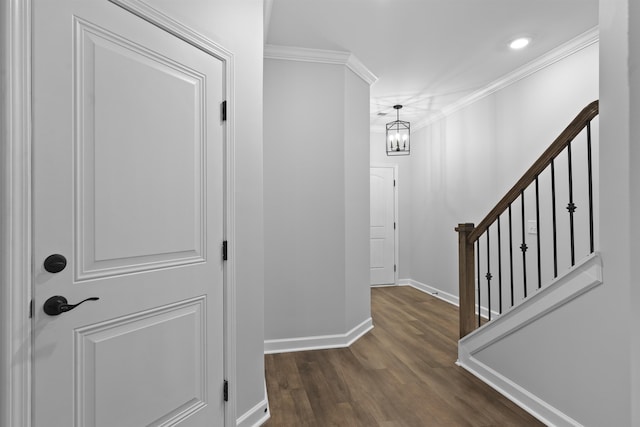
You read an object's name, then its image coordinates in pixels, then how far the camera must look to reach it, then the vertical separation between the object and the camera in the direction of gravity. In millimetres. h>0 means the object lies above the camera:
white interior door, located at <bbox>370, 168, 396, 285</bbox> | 5961 -213
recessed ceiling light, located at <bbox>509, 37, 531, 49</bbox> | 3086 +1487
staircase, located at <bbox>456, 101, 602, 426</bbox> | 1965 -406
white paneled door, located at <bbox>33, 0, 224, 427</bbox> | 1188 -19
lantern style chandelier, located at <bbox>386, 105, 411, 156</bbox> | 4691 +992
